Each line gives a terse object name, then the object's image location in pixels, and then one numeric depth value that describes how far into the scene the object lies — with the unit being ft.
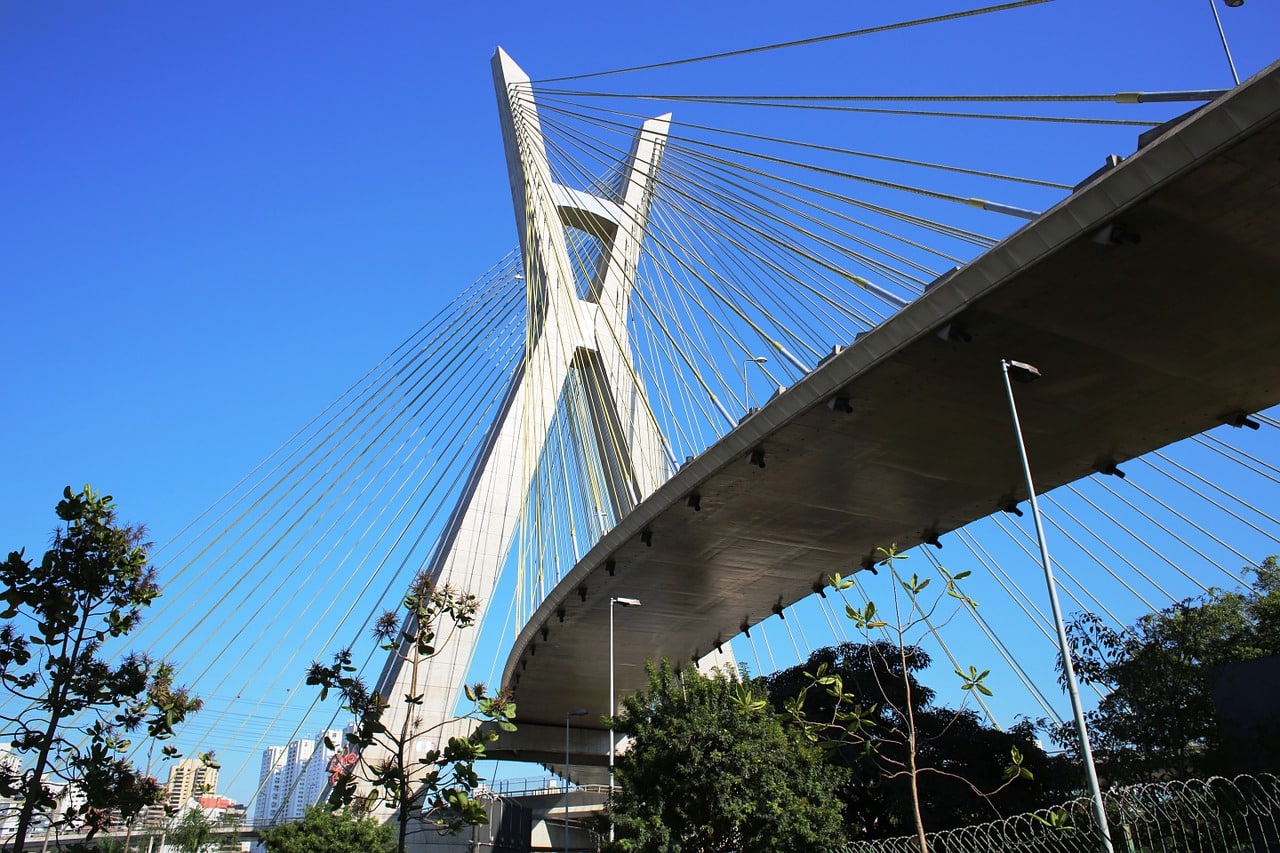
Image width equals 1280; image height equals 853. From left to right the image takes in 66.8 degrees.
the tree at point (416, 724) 30.42
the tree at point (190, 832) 150.92
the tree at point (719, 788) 53.21
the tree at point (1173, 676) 59.98
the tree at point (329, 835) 88.99
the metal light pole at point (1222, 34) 28.78
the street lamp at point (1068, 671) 27.61
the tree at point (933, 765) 79.05
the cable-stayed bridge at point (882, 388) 33.99
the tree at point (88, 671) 29.40
